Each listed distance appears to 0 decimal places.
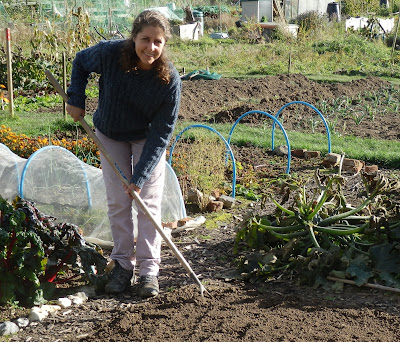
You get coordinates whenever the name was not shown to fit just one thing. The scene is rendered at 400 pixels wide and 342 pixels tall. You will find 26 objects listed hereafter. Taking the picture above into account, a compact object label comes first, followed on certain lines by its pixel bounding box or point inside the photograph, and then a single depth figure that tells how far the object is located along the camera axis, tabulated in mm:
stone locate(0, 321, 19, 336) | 3198
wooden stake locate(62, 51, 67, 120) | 8705
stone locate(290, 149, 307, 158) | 7383
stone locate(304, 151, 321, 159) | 7293
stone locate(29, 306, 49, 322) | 3391
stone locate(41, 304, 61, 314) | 3491
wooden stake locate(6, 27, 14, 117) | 8703
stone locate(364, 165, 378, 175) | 6680
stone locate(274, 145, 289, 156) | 7392
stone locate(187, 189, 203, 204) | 5520
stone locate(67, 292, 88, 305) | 3623
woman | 3471
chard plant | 3477
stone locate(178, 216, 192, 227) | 5055
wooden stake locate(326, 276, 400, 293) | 3570
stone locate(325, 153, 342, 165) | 6807
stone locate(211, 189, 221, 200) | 5748
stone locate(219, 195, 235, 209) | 5625
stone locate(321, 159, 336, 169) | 6824
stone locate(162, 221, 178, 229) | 4961
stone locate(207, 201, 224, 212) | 5500
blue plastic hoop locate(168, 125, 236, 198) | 5684
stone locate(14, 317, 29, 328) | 3311
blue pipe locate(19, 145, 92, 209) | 4477
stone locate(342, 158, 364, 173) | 6786
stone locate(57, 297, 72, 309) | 3561
